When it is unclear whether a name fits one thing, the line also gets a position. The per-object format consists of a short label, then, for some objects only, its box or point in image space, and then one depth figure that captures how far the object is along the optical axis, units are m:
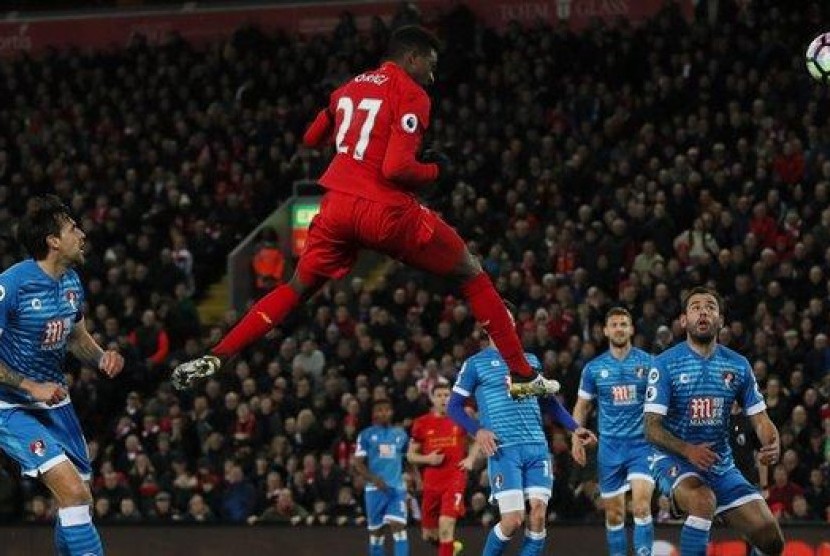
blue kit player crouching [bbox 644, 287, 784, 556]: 12.26
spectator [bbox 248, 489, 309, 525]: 20.62
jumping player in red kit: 10.24
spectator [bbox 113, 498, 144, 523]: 20.98
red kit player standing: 18.77
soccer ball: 15.12
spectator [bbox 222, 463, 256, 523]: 21.12
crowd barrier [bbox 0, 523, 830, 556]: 18.73
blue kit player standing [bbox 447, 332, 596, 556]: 15.05
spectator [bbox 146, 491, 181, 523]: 21.17
